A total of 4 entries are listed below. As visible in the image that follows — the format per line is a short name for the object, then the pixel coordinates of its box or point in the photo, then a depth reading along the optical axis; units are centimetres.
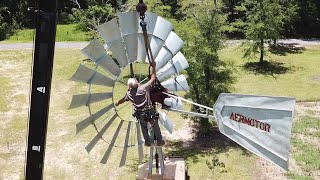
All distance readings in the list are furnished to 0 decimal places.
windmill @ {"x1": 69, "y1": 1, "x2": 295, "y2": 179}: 595
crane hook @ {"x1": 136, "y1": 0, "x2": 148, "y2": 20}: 630
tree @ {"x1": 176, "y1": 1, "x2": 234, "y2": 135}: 1420
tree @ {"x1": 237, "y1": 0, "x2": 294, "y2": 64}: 2134
